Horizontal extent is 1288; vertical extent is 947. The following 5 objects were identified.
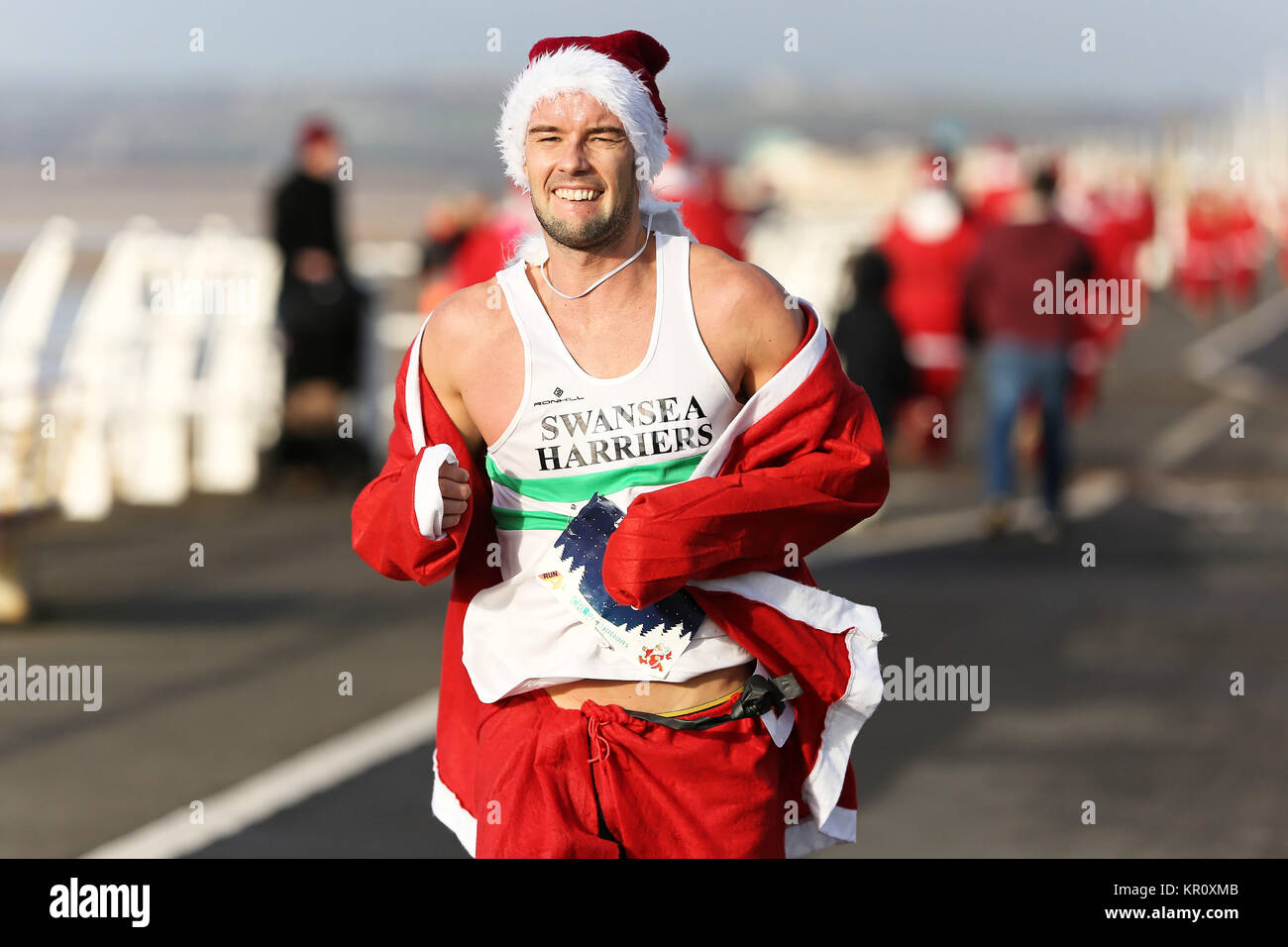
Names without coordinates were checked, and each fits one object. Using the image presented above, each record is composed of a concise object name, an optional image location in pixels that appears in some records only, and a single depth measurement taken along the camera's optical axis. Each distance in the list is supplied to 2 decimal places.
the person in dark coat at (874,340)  14.00
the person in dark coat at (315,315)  15.19
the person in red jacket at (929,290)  16.52
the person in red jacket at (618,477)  4.11
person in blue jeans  13.00
